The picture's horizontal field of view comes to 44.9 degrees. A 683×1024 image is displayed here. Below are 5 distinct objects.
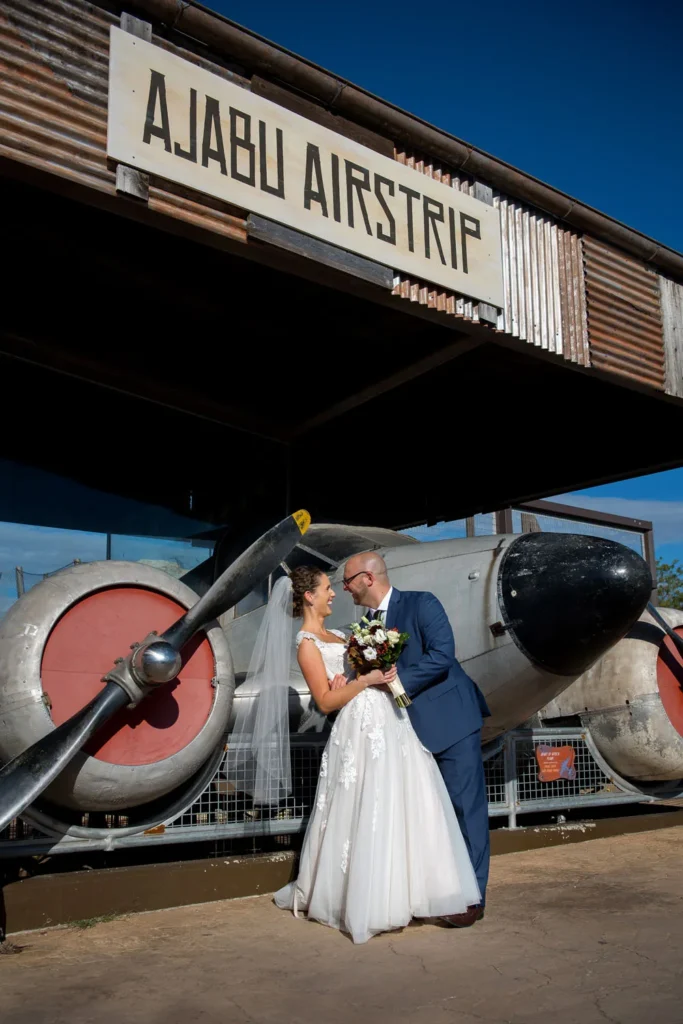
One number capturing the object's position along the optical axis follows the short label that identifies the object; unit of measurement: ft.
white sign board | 17.12
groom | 15.42
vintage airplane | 15.29
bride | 13.96
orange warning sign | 23.82
